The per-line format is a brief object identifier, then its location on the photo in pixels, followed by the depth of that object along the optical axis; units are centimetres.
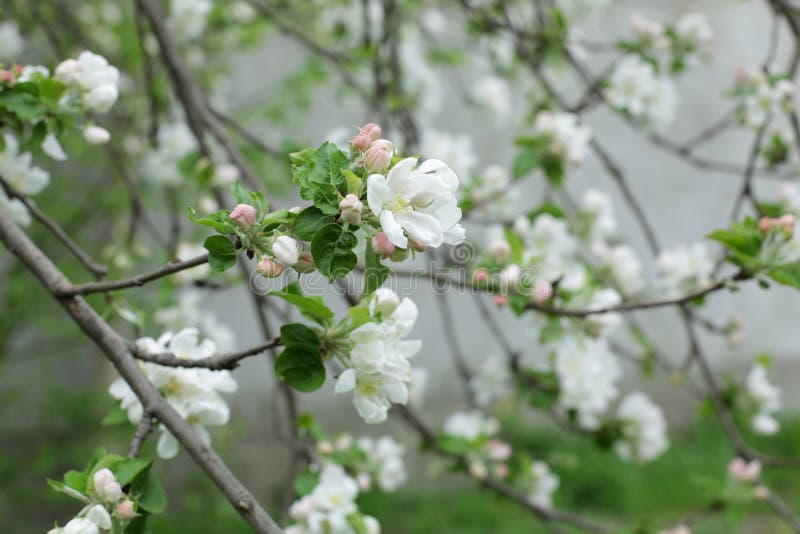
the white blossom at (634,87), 190
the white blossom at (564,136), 156
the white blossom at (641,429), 168
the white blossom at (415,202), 104
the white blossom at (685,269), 167
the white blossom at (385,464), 165
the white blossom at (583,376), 154
